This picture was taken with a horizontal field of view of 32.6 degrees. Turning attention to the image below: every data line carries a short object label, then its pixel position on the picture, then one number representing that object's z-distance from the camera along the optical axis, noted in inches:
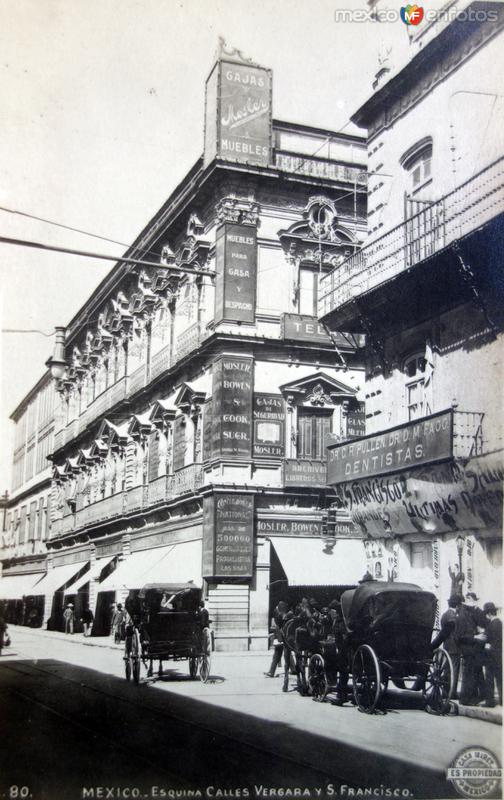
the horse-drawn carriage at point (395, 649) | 457.1
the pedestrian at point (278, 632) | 605.6
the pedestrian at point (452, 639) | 477.4
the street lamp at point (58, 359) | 916.6
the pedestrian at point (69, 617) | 1357.0
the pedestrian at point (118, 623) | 979.9
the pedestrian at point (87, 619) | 1286.9
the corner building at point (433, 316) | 507.8
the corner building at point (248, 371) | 901.8
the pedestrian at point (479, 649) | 462.0
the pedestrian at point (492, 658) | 452.1
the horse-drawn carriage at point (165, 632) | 632.4
